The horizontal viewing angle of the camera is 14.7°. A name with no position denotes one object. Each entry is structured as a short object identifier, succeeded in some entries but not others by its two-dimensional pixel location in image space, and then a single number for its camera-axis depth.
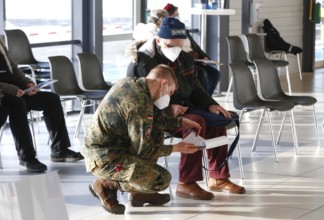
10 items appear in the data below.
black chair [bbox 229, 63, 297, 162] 10.87
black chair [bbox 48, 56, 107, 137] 11.63
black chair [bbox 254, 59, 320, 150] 11.78
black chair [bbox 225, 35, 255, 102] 16.17
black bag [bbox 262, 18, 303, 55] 19.88
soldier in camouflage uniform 7.24
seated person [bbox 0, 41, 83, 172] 9.85
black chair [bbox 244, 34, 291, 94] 16.86
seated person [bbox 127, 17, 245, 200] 8.57
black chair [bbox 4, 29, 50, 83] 13.10
